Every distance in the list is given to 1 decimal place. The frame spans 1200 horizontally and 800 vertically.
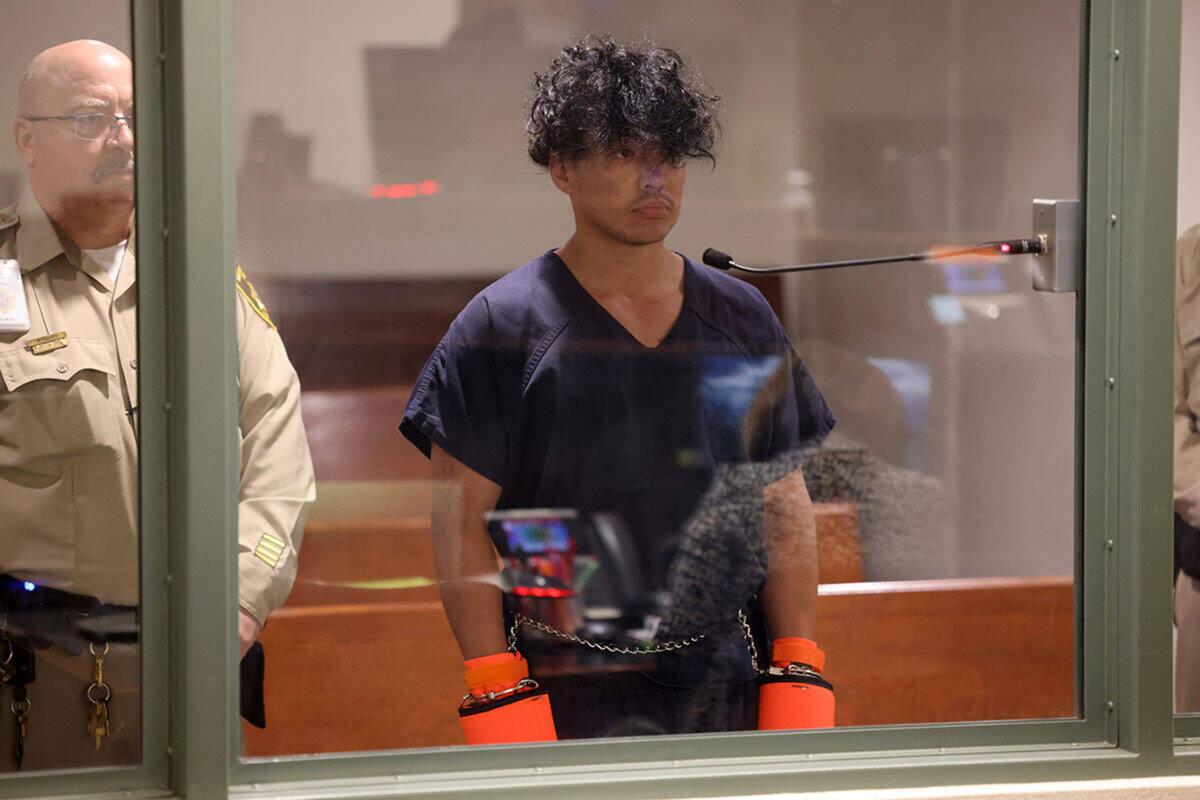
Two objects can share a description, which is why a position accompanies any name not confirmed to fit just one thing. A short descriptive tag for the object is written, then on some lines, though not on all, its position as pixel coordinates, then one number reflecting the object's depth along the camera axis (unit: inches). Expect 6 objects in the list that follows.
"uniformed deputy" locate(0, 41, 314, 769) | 152.6
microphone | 167.6
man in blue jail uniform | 164.4
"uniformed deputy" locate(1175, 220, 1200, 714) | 178.4
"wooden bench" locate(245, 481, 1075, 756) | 160.9
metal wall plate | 171.0
